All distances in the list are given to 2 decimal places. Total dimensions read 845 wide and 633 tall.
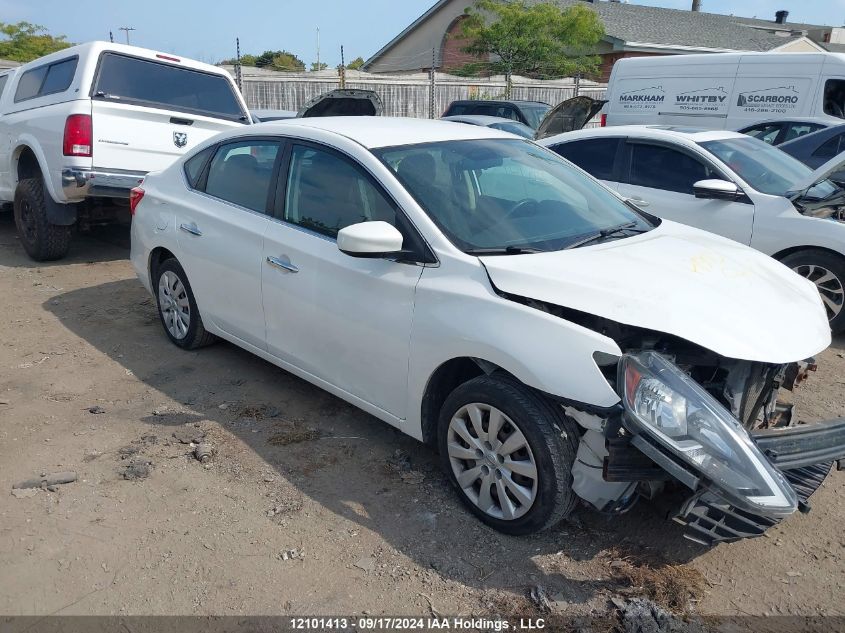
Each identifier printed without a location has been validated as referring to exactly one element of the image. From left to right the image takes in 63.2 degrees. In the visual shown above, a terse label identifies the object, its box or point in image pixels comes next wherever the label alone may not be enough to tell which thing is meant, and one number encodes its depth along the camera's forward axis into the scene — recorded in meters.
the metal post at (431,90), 19.21
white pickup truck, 6.62
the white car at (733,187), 5.43
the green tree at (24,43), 31.19
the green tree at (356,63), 48.01
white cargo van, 11.70
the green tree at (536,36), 27.12
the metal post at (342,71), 17.83
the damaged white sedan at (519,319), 2.55
